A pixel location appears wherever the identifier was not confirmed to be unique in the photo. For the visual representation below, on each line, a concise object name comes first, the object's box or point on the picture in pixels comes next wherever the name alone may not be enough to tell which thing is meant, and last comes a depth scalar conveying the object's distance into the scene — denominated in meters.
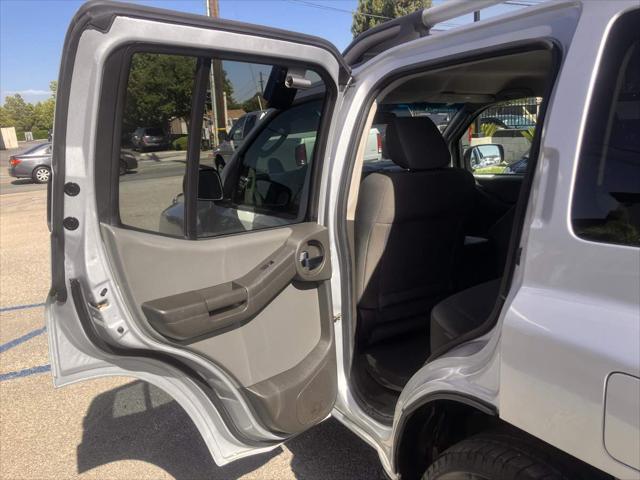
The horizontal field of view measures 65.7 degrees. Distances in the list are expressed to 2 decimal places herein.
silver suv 1.18
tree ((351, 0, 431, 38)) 29.17
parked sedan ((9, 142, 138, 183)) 17.86
